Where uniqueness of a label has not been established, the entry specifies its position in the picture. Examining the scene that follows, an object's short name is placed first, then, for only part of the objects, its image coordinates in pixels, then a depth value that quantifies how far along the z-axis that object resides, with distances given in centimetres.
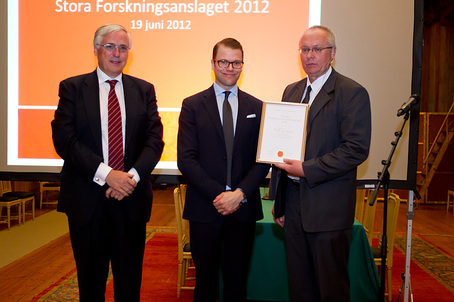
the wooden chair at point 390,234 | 350
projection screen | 331
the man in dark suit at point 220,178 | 231
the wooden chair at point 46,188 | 808
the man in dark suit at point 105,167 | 219
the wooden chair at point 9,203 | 629
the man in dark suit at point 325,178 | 207
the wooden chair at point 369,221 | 377
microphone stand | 238
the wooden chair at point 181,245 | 356
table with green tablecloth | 312
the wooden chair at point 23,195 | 661
